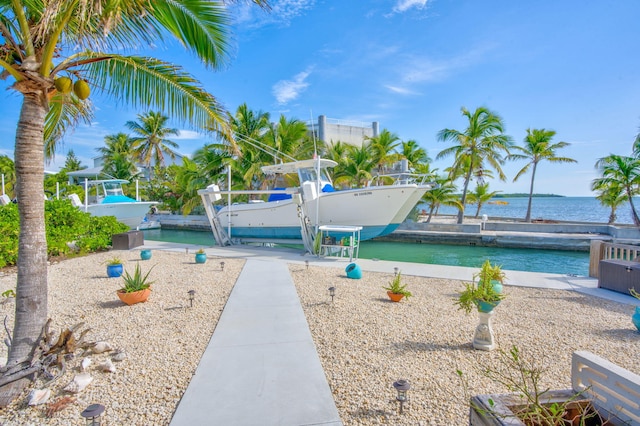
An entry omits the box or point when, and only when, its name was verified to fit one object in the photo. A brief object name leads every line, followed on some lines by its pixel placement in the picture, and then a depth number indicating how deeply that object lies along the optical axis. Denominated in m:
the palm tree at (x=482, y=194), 24.21
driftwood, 2.71
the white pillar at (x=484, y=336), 3.68
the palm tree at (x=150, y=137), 29.17
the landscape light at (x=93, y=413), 2.13
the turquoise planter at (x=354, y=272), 7.21
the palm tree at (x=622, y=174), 16.92
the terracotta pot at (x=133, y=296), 5.14
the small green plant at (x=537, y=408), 1.61
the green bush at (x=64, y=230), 8.14
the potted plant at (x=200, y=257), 8.88
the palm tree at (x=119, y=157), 31.98
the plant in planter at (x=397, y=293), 5.45
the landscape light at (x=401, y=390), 2.51
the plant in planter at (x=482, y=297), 3.68
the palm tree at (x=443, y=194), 19.97
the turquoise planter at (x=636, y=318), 4.27
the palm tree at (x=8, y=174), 28.55
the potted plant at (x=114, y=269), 7.19
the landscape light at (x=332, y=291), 5.24
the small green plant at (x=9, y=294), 5.23
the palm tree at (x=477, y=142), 18.73
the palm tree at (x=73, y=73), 2.73
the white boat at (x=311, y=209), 11.47
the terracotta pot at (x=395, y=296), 5.45
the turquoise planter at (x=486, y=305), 3.66
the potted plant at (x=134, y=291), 5.15
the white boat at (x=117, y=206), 18.92
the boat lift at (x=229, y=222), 10.75
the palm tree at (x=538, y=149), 21.33
